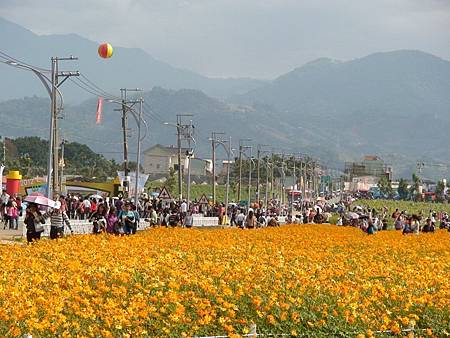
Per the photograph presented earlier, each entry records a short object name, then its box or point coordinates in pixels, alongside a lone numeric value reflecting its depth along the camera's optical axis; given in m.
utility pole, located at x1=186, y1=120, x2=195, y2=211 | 75.22
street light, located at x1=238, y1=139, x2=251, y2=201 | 107.39
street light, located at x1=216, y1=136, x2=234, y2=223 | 84.61
